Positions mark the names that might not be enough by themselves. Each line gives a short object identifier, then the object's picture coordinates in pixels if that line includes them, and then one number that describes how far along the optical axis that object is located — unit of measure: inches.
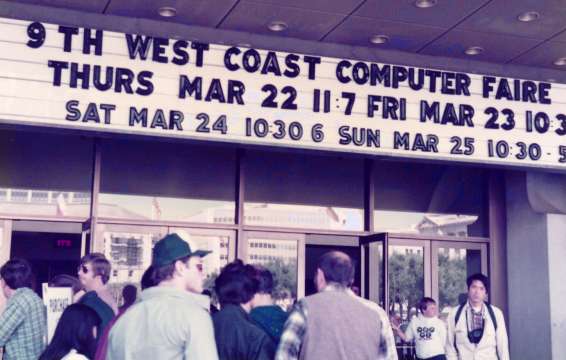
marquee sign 307.0
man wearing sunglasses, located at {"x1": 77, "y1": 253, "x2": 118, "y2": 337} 224.2
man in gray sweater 177.6
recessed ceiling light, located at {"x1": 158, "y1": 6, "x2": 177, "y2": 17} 314.0
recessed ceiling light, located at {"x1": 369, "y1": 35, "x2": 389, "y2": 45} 344.8
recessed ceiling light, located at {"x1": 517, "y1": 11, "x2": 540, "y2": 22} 316.3
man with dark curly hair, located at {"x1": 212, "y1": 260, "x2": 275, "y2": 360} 179.5
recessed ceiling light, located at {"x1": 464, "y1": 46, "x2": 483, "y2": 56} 358.6
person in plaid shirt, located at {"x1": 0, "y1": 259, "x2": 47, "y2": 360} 219.1
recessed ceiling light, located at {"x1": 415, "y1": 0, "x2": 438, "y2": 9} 305.4
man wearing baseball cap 128.6
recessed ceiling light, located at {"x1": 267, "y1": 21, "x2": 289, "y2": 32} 330.0
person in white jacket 308.3
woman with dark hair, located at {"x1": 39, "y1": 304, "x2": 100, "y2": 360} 161.5
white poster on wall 266.5
